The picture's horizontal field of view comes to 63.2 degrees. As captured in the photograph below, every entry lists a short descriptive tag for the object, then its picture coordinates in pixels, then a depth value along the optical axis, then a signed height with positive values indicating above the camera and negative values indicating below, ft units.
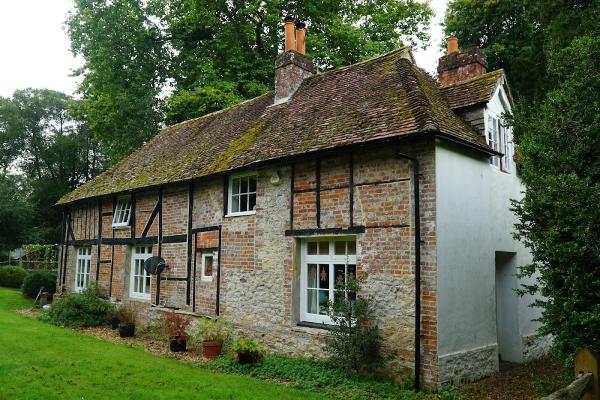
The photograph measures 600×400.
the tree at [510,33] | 56.90 +29.42
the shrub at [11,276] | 86.16 -4.38
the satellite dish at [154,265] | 43.83 -1.03
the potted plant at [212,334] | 34.65 -5.74
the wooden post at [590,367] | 11.56 -2.58
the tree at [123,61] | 72.23 +28.99
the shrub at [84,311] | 48.49 -5.90
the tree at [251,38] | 69.62 +32.64
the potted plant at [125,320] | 43.42 -6.29
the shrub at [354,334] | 27.22 -4.41
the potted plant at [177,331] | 37.16 -6.07
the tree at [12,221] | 104.32 +6.49
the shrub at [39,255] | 94.84 -0.67
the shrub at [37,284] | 69.31 -4.58
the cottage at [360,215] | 27.43 +2.82
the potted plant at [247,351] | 31.12 -6.14
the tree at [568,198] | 18.81 +2.47
